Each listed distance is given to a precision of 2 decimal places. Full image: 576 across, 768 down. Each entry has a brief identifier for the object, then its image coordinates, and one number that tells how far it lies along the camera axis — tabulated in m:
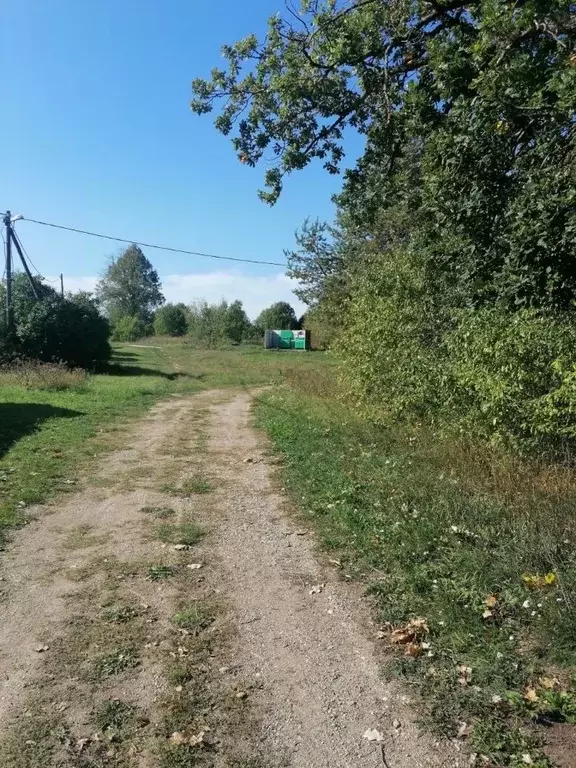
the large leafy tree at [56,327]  24.81
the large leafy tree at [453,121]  6.58
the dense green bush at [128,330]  71.62
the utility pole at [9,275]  22.64
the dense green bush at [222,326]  59.00
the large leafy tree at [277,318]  64.19
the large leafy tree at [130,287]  96.50
